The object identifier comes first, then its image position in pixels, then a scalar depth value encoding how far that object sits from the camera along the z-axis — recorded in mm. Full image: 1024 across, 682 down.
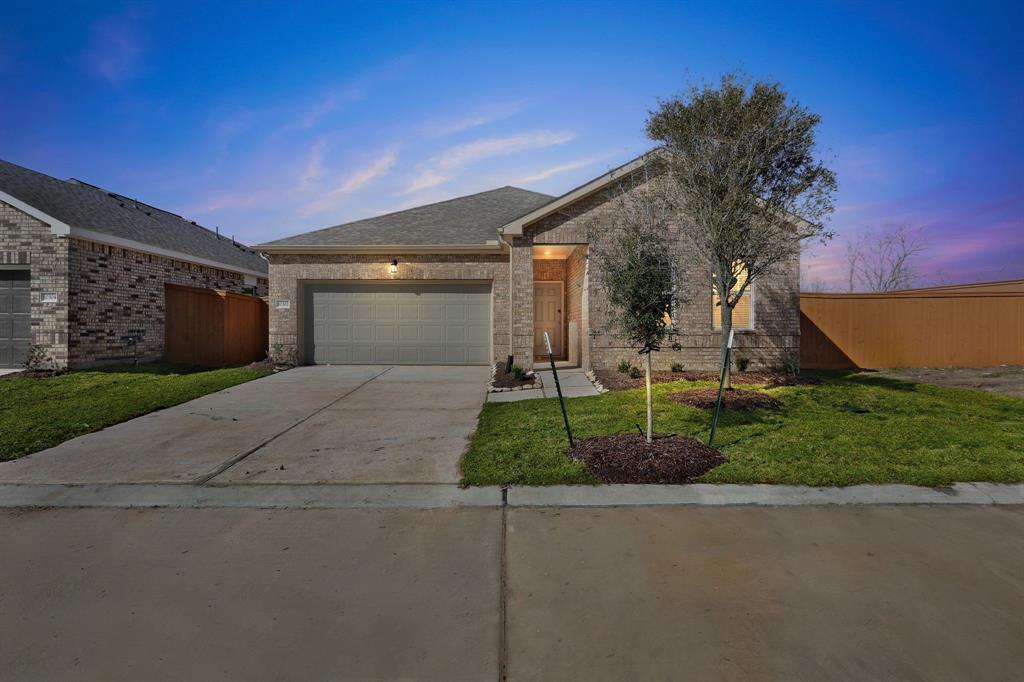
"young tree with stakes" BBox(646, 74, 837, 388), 8008
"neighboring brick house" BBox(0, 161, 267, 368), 11125
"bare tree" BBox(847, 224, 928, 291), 29953
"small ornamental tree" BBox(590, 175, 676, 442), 5180
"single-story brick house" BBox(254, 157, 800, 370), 13289
